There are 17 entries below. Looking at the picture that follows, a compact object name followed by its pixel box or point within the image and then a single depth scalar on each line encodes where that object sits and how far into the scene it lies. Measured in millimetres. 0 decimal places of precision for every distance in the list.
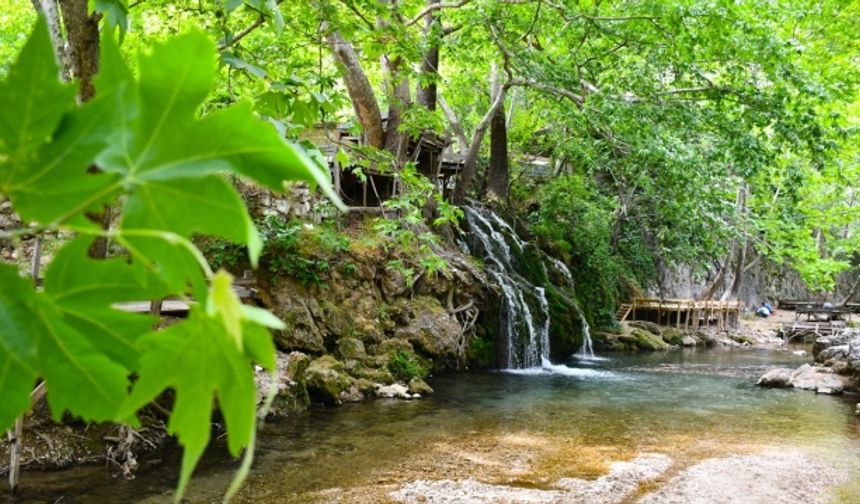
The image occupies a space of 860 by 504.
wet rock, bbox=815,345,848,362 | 14702
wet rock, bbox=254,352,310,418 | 8898
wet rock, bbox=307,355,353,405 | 9648
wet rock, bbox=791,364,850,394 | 12641
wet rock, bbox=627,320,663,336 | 21330
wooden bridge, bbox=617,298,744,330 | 24297
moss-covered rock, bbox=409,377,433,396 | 10867
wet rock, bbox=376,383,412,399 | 10555
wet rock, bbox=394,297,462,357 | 12742
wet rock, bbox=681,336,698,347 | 21234
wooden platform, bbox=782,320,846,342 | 24469
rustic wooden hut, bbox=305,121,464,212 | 14449
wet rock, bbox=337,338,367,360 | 11266
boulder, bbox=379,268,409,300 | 12969
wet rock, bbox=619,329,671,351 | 19672
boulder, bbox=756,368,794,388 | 13094
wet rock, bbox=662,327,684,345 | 21020
